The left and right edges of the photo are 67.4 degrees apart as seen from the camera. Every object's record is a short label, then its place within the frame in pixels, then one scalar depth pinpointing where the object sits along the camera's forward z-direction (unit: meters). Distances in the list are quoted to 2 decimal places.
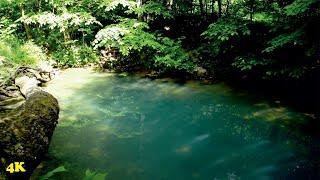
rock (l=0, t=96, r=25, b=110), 5.75
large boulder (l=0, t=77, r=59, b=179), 3.64
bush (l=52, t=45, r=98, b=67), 10.01
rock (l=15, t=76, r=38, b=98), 6.09
